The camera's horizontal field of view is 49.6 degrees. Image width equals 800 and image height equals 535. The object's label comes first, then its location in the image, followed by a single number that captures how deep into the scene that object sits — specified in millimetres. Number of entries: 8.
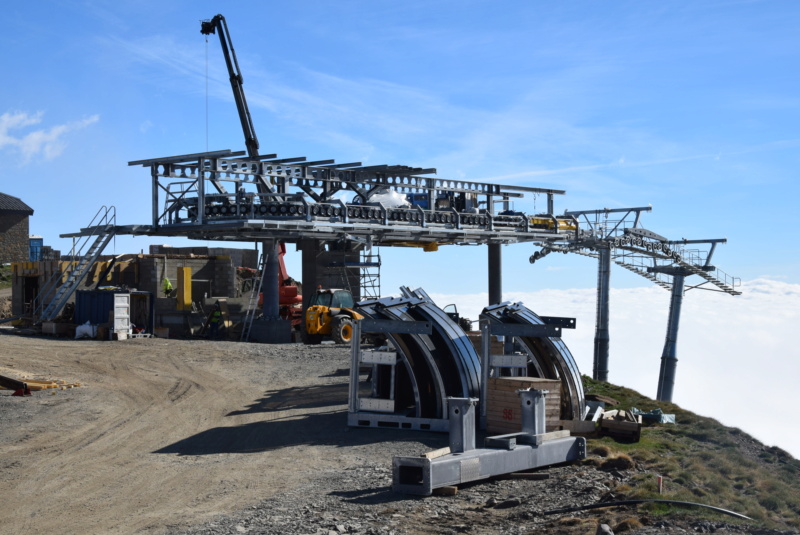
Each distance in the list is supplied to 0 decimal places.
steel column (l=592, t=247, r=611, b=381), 38406
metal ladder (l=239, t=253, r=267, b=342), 33219
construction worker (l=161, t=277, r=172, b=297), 37219
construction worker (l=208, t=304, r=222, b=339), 33844
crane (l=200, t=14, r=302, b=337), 33438
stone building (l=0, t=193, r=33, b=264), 57594
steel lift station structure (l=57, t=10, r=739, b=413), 30094
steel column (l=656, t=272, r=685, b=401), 42812
